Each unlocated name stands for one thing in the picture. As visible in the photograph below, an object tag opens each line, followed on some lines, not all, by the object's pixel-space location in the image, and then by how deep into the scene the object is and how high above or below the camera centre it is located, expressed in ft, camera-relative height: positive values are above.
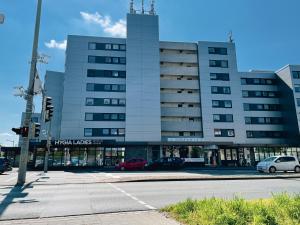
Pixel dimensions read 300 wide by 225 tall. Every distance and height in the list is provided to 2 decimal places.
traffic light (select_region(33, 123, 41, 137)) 53.93 +7.17
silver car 87.71 +0.10
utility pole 52.85 +12.64
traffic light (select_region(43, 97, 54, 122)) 60.95 +12.91
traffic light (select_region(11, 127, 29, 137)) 52.01 +6.56
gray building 154.30 +38.14
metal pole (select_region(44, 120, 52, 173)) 96.02 +5.25
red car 117.39 +0.25
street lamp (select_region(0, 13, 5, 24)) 29.96 +15.84
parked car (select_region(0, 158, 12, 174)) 90.45 +0.85
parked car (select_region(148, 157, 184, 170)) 118.81 +0.58
